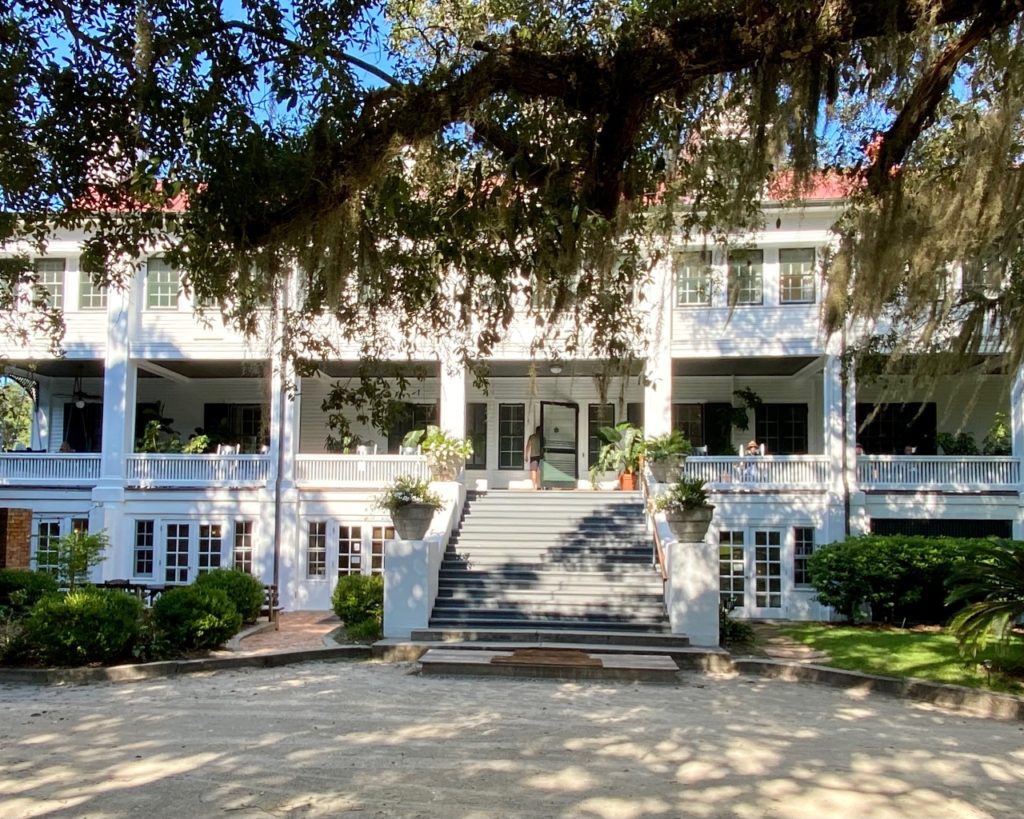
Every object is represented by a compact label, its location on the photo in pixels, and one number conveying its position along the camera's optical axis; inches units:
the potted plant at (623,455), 732.7
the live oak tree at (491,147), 226.7
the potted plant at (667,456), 673.0
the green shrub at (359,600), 566.3
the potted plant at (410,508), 554.9
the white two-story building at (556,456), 698.2
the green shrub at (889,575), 599.8
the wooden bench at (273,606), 600.1
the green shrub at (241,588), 548.1
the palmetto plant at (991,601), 403.2
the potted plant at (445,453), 693.9
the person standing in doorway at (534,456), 808.9
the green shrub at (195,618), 462.3
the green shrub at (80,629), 430.3
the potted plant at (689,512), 522.3
